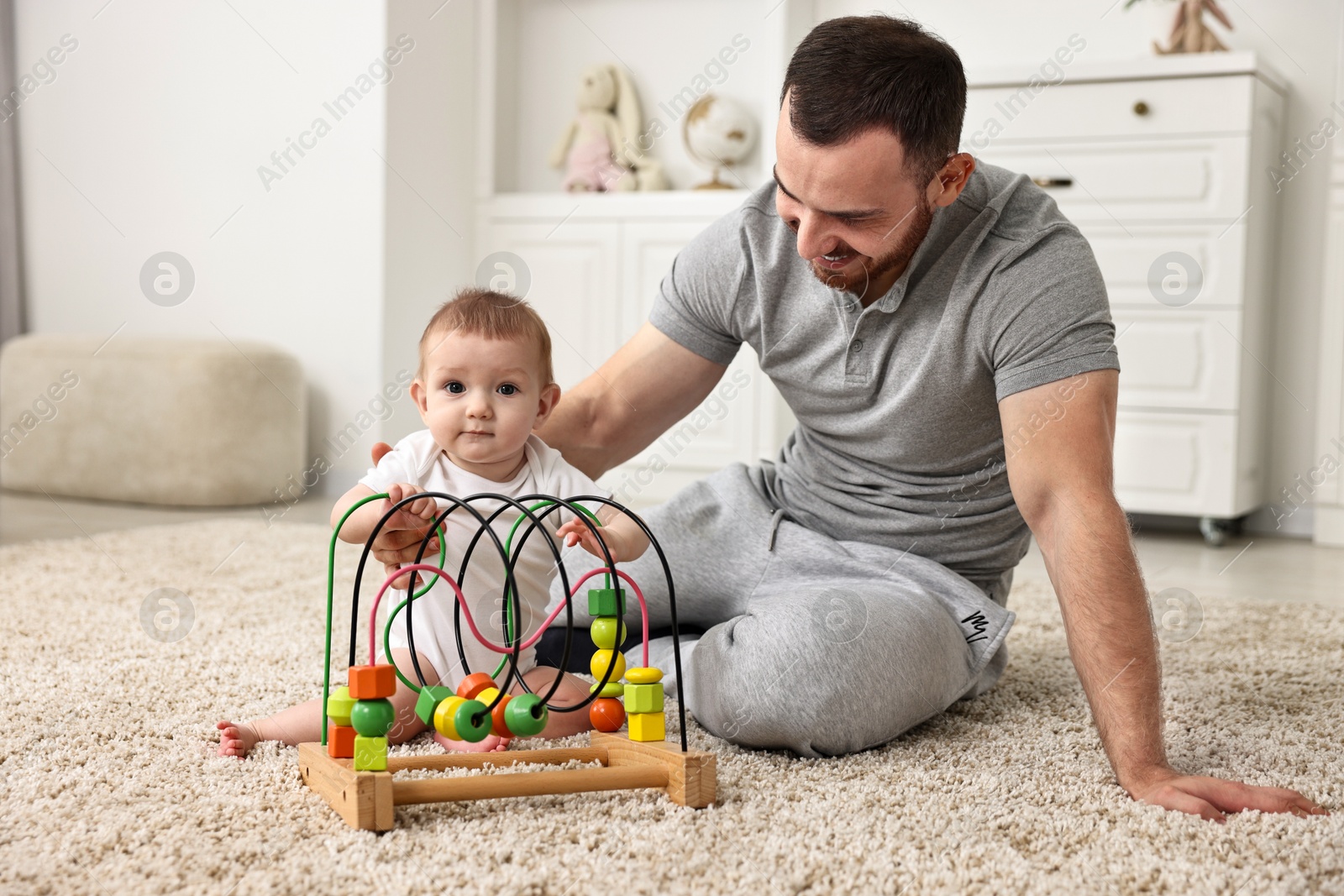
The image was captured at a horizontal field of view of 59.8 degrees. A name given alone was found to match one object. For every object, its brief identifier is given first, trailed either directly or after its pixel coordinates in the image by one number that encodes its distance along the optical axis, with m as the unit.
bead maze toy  0.80
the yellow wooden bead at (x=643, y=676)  0.90
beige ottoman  2.66
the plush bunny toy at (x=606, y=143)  3.02
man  0.96
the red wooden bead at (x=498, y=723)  0.86
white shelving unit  2.82
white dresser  2.29
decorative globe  2.88
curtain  3.18
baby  1.00
